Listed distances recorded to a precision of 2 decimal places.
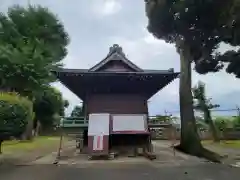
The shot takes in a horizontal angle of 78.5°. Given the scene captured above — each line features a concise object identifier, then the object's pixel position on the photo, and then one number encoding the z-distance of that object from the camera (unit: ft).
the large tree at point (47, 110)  59.08
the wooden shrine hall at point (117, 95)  24.58
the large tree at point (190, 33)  25.29
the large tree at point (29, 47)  32.43
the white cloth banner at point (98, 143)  23.55
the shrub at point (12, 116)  19.45
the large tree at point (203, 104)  38.73
